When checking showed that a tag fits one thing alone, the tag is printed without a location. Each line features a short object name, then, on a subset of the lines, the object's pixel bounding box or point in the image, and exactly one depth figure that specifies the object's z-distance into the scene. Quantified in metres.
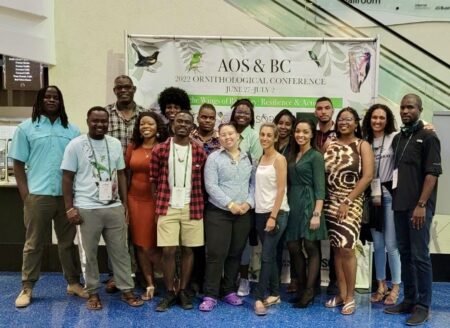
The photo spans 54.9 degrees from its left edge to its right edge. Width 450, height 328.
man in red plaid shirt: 3.06
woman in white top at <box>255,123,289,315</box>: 3.04
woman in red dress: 3.20
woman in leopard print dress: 3.07
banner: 3.76
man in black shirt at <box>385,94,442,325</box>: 2.89
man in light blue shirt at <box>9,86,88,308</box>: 3.15
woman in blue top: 3.07
